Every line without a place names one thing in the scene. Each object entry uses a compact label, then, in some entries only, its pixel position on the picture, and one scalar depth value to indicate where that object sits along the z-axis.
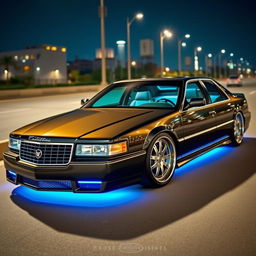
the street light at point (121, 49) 111.44
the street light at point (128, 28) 36.69
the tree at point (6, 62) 80.06
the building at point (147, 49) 108.94
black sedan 4.88
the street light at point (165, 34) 50.10
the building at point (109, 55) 143.27
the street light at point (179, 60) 62.38
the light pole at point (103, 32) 28.83
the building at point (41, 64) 106.88
